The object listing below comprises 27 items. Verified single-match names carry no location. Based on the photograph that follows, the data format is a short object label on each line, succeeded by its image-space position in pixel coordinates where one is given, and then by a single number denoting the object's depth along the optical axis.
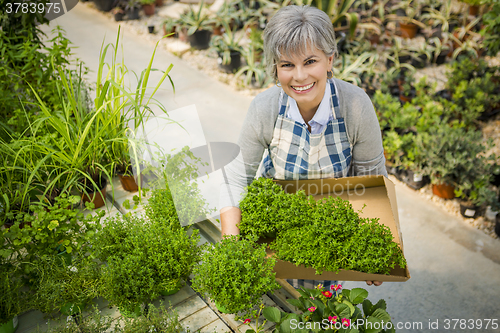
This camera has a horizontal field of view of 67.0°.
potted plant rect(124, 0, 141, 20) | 7.36
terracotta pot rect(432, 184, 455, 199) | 3.16
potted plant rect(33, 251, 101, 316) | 1.40
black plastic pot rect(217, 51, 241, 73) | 5.44
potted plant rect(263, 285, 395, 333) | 1.20
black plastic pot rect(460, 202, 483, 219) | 3.00
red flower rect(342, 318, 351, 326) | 1.19
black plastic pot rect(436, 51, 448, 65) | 5.39
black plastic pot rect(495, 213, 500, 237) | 2.82
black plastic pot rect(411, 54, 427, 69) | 5.33
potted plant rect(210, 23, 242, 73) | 5.42
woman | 1.44
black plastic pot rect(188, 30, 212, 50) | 6.23
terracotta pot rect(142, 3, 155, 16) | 7.55
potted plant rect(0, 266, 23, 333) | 1.34
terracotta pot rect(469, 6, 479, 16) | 6.31
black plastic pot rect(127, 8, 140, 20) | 7.36
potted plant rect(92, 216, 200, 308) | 1.35
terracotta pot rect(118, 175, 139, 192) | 2.14
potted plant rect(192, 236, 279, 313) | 1.25
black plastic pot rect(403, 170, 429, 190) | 3.33
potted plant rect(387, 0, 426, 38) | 6.14
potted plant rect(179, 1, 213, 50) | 6.21
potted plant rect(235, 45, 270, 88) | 5.07
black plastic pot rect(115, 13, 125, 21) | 7.34
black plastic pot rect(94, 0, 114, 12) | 7.63
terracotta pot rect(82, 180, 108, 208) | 2.06
